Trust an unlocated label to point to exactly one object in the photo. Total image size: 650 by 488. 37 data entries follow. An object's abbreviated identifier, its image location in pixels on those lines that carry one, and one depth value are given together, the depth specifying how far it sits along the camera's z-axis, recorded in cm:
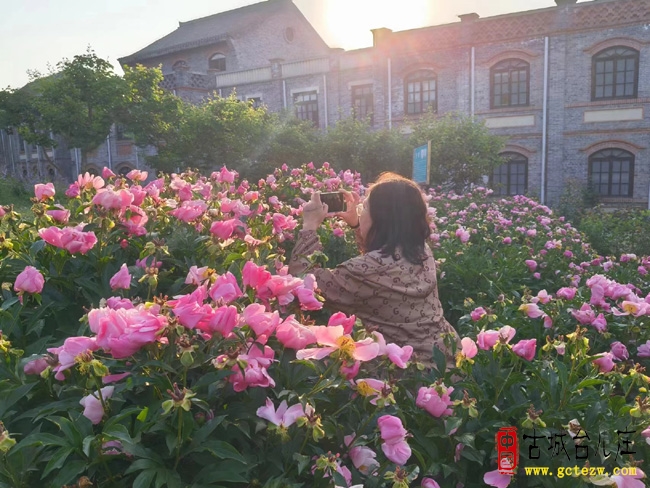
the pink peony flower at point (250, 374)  133
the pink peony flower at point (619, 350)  267
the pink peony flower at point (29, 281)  171
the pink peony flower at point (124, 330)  125
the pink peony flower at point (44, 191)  250
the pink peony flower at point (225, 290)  146
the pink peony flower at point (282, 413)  132
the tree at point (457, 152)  1379
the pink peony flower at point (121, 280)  173
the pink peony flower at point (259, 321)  139
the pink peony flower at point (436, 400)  165
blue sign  824
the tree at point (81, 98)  2103
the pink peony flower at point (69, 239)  190
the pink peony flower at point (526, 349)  186
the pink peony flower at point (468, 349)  181
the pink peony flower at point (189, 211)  240
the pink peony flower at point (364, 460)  147
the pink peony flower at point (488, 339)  189
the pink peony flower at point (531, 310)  233
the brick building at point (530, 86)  1802
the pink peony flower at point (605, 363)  190
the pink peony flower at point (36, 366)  144
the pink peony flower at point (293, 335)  146
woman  260
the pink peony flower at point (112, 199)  207
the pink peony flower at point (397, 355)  161
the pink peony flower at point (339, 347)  140
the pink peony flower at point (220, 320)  132
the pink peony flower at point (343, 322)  156
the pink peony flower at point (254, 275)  161
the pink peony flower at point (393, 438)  142
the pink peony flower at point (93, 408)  128
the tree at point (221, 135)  1577
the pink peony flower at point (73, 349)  128
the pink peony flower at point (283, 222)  288
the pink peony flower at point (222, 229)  216
